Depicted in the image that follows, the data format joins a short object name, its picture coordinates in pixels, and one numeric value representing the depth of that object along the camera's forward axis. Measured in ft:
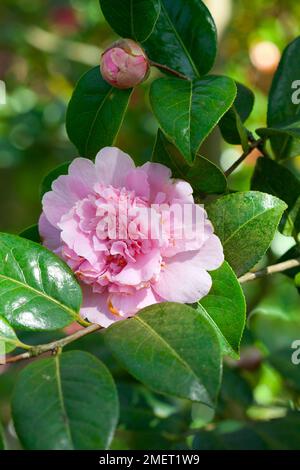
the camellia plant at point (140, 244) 1.69
